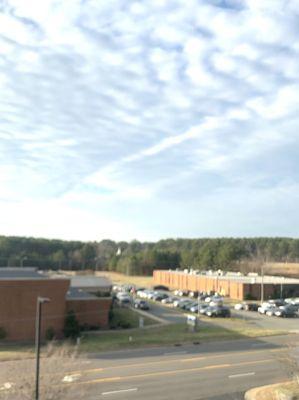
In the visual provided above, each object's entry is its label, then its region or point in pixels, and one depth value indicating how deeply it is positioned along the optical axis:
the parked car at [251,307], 76.56
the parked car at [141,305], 75.17
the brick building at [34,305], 46.31
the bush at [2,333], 45.06
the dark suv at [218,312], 65.81
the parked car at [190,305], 75.89
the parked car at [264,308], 71.46
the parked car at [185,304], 77.44
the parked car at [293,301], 77.26
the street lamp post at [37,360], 17.11
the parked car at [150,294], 96.10
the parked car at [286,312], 68.31
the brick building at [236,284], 91.38
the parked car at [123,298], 81.50
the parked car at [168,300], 86.82
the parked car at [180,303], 79.18
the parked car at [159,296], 92.68
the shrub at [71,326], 49.00
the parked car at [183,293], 103.49
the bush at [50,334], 47.46
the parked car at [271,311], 69.56
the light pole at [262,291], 84.88
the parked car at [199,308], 68.50
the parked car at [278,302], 76.36
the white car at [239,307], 77.50
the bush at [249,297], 91.06
